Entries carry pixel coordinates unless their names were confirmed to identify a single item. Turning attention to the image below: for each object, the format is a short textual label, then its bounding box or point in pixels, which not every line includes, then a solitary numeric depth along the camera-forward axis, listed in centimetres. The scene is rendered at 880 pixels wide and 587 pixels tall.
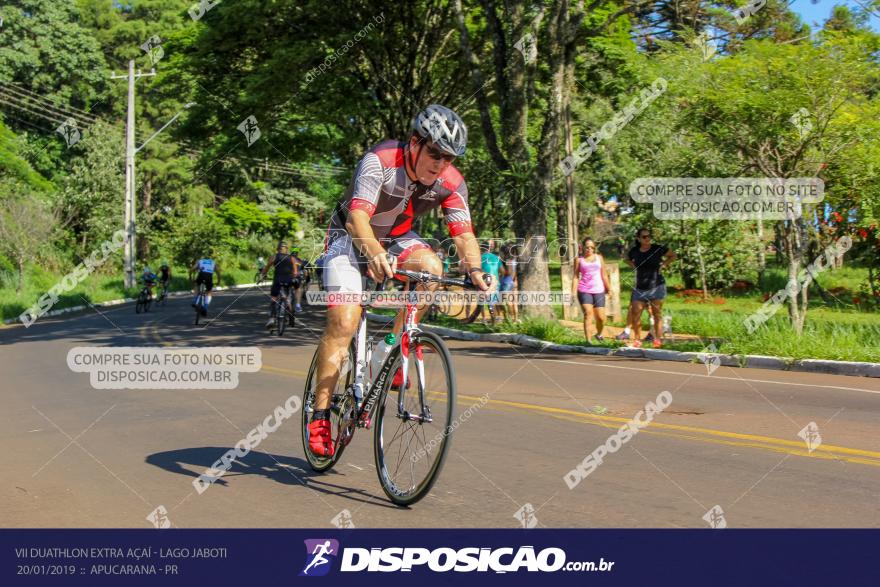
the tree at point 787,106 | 1420
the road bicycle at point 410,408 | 516
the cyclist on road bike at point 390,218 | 539
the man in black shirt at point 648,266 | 1619
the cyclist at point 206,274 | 2614
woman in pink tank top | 1708
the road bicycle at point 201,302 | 2562
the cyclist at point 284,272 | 2234
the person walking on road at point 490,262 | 2022
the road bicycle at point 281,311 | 2217
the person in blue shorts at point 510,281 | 2144
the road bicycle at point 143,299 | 3302
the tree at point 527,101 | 2031
